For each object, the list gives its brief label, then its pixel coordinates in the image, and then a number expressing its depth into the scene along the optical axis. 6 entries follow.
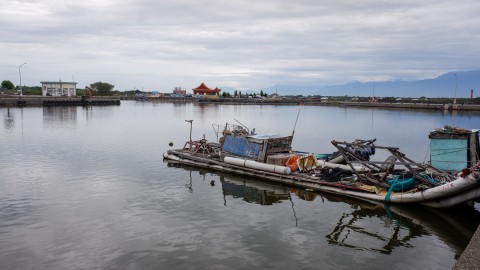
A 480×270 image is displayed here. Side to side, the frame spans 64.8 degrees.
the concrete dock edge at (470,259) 10.46
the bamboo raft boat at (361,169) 19.62
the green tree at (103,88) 182.71
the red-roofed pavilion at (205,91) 187.38
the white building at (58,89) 143.75
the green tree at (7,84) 143.75
